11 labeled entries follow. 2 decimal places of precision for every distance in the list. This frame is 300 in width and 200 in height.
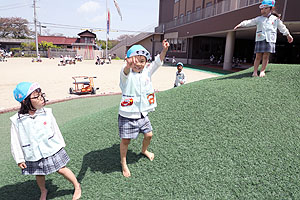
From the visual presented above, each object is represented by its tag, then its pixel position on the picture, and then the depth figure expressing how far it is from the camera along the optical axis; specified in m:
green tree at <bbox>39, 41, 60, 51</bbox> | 45.22
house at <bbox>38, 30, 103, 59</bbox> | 40.50
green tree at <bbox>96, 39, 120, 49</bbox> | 59.30
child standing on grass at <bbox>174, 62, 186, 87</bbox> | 5.86
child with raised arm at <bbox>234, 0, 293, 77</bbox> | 3.74
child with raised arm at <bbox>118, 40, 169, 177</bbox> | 2.10
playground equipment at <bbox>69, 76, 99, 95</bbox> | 8.54
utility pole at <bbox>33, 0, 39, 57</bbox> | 34.16
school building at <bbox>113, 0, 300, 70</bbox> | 13.09
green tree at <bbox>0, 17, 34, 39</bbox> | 52.77
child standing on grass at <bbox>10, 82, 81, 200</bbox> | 1.87
